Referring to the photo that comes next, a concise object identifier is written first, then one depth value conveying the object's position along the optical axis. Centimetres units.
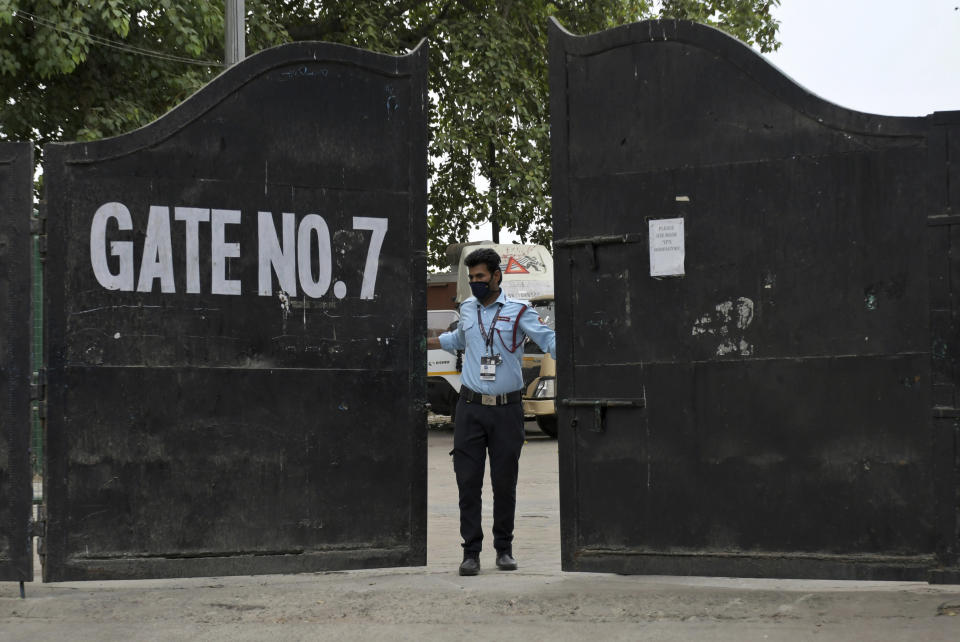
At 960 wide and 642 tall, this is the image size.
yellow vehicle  1912
